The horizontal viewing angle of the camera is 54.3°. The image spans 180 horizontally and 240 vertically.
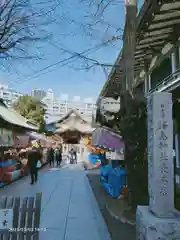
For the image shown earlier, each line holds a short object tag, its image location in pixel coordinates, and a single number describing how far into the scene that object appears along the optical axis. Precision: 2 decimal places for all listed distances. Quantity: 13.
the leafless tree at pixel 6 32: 5.53
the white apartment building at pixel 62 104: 61.94
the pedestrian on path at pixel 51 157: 16.49
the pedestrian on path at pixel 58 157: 15.91
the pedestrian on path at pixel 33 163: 9.02
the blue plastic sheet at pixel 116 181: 6.37
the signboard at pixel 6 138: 8.86
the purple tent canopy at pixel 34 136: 15.17
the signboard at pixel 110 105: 7.60
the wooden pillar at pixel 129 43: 4.82
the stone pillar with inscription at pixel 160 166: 2.98
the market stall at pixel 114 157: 6.33
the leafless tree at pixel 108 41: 5.81
